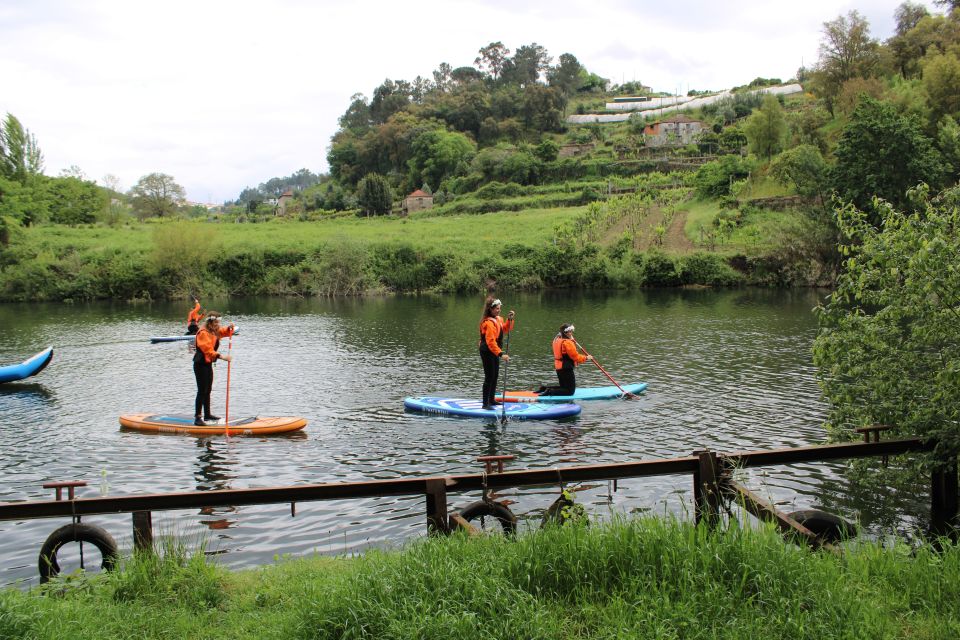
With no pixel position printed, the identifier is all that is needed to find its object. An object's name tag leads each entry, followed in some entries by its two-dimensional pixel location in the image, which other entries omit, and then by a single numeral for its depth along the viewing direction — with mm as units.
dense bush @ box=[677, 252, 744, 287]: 58812
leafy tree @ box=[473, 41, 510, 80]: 166250
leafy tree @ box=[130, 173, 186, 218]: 112375
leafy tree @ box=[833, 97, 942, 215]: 49906
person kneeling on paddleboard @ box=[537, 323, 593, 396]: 17953
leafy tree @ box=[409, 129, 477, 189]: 114375
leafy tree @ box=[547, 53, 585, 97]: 156925
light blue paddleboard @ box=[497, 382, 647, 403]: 18078
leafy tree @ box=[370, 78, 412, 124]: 151375
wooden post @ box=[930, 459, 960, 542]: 8344
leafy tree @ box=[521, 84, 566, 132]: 129375
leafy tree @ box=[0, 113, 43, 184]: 77125
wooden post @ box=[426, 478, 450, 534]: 7043
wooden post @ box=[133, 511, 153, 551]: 6938
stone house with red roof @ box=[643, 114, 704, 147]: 111125
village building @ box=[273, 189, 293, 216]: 114875
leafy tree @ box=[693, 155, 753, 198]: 78625
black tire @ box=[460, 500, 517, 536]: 7559
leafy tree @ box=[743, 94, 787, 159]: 81000
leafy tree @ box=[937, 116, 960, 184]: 50938
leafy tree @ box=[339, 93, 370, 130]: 159538
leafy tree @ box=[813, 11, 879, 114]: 84812
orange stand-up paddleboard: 15641
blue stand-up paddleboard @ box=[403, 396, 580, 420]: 16672
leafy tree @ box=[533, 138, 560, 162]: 105750
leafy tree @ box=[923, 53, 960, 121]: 60528
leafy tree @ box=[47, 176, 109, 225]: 87875
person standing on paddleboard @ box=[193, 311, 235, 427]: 15836
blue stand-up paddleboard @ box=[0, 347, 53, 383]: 22156
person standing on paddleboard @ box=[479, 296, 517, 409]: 16594
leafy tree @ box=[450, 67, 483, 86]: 164500
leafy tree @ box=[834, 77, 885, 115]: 68812
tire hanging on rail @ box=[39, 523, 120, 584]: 7375
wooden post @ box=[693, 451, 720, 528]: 7258
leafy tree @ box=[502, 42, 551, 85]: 160875
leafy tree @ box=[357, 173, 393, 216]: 99812
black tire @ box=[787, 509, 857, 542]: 7477
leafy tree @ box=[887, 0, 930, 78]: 85000
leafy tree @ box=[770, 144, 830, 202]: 56719
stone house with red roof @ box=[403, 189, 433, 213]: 100225
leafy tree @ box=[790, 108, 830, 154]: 70375
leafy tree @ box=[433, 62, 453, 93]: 162750
